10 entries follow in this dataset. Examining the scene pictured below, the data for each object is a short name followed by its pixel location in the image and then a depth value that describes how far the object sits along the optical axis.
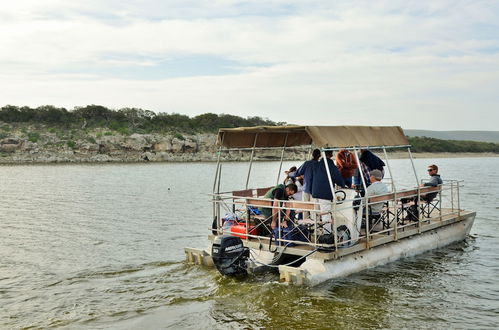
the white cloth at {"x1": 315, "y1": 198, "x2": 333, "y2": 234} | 10.57
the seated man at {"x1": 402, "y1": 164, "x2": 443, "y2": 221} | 13.18
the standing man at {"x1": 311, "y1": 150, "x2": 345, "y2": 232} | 10.69
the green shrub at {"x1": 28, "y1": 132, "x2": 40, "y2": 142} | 69.75
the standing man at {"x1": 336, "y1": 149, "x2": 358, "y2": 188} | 12.69
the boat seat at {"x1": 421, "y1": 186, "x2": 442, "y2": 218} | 13.85
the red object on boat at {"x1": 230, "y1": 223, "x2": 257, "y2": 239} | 11.68
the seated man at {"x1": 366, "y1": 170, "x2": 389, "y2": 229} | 11.91
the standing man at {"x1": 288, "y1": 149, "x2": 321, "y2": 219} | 10.98
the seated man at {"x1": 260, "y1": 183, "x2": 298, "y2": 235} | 11.21
